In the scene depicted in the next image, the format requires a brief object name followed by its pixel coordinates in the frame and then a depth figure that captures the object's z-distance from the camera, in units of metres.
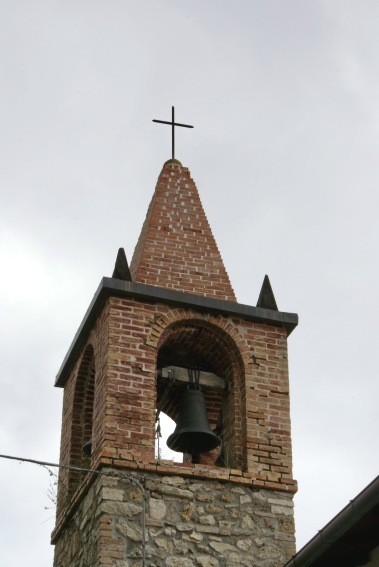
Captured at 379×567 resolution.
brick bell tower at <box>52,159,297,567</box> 10.67
